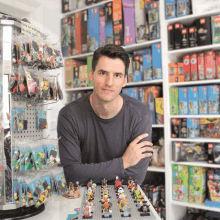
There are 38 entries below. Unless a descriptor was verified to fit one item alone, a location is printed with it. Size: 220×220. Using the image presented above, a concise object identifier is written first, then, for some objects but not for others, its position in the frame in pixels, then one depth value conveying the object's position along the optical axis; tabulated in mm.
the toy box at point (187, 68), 2242
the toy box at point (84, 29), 2789
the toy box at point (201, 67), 2178
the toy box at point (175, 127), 2248
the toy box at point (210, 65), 2129
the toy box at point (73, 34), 2902
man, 1231
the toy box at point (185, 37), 2224
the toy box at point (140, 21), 2404
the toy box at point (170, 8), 2230
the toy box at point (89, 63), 2747
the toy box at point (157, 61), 2311
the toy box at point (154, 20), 2307
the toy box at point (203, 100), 2145
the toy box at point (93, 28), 2699
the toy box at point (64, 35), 2930
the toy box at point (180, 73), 2269
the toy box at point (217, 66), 2104
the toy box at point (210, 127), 2111
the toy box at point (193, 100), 2186
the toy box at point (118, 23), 2543
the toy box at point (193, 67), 2211
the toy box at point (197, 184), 2152
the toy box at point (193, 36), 2197
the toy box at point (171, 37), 2277
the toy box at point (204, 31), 2133
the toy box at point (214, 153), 2073
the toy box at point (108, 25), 2617
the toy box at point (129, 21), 2465
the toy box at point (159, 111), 2312
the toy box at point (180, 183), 2217
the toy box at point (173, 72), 2287
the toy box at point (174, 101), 2266
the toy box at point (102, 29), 2671
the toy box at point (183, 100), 2229
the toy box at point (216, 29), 2090
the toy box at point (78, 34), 2850
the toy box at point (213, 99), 2102
